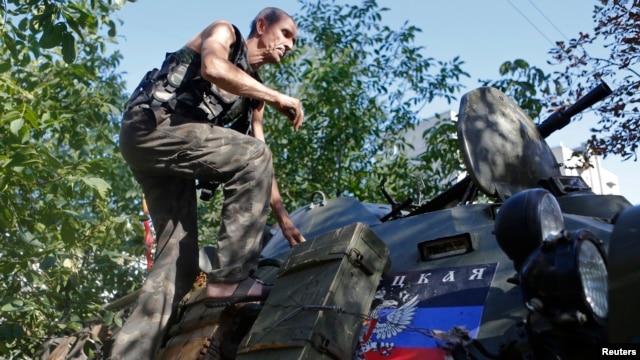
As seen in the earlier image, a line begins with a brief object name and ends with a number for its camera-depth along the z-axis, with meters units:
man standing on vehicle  3.71
